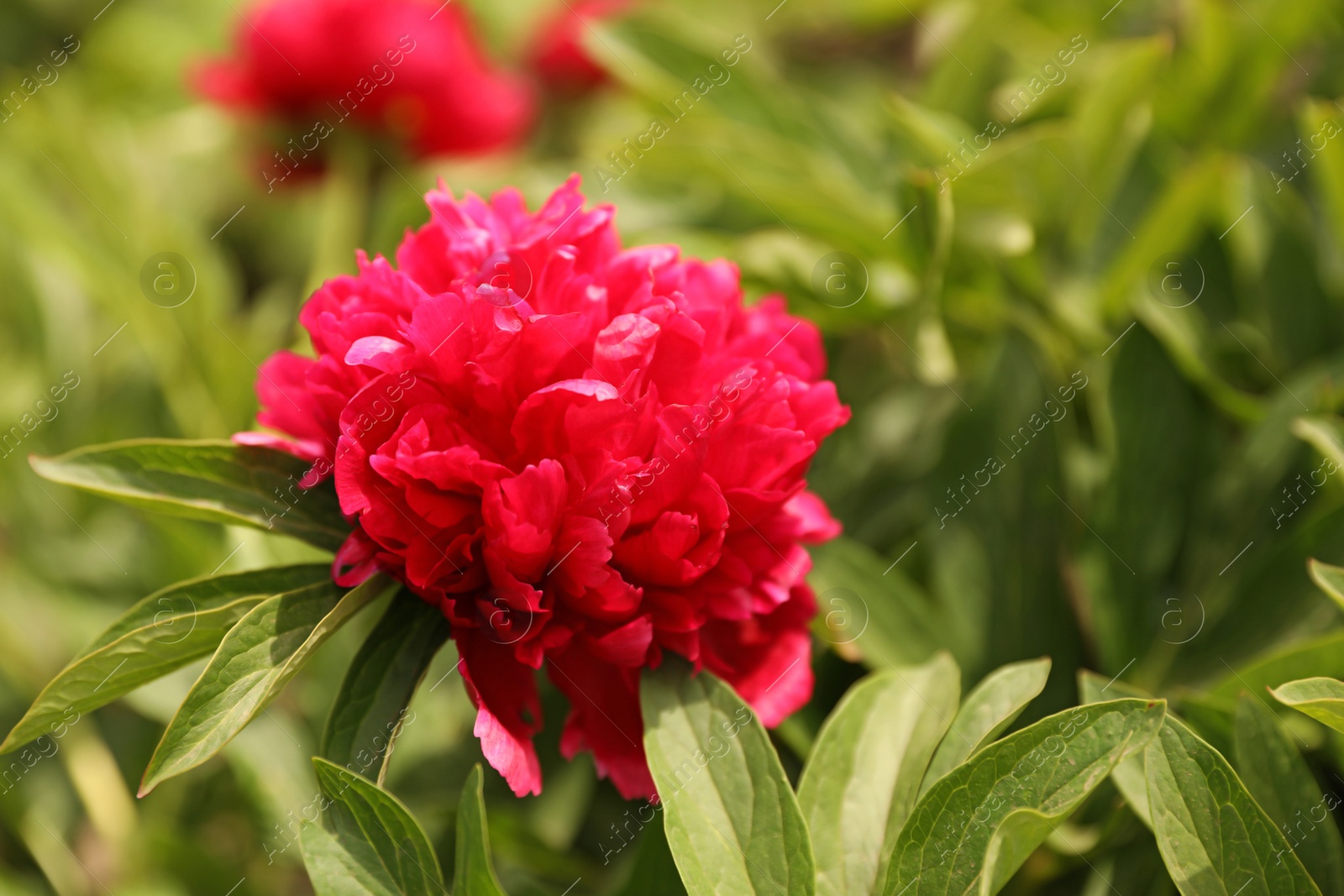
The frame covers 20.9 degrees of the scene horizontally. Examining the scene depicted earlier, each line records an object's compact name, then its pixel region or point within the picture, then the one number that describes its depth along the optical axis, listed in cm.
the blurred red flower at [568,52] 149
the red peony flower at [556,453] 75
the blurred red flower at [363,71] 106
